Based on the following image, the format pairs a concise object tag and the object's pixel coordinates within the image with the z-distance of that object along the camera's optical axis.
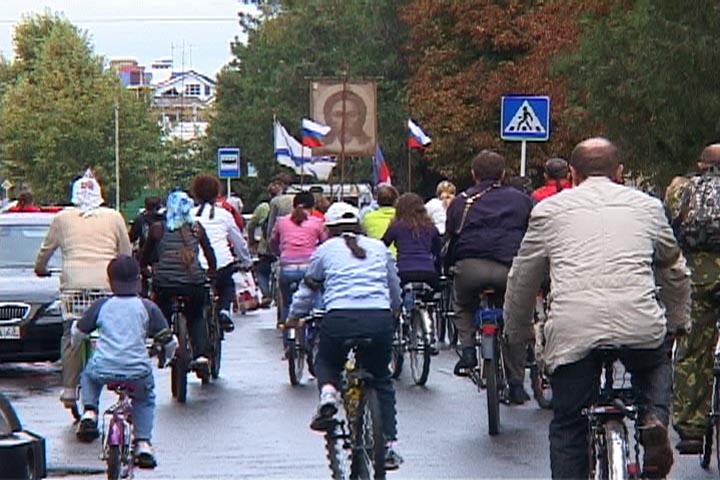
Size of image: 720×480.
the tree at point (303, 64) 67.00
